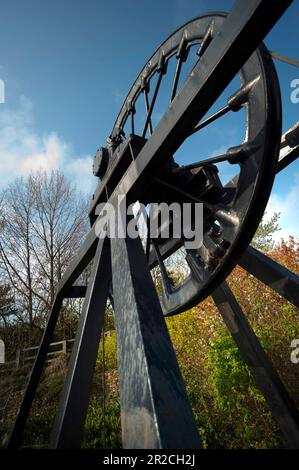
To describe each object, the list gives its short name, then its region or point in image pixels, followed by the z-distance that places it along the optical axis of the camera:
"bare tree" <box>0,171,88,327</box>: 18.16
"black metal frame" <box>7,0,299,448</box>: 1.08
